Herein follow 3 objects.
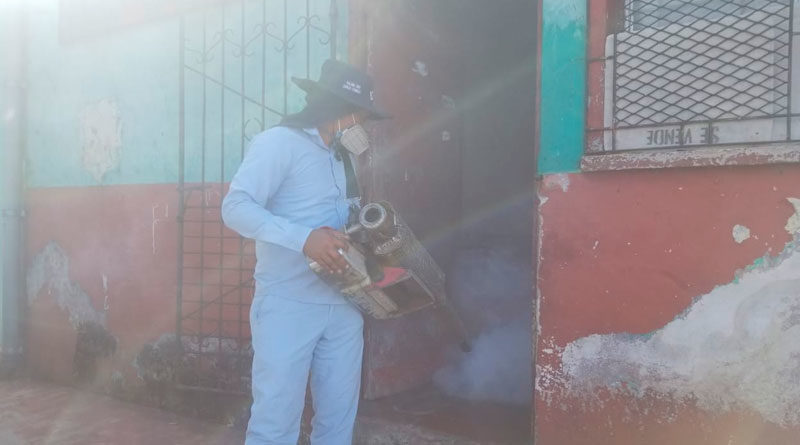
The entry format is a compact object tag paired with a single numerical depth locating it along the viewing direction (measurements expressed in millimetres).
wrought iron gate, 4031
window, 2613
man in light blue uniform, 2525
